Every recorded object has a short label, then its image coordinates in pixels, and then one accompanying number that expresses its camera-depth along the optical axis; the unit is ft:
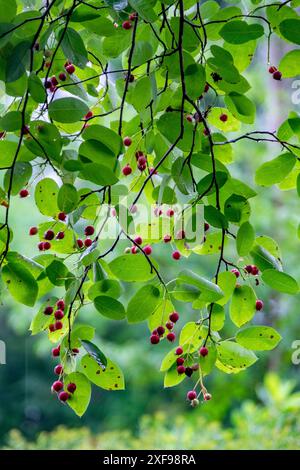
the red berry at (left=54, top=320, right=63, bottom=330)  4.74
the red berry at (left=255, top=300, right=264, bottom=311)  4.85
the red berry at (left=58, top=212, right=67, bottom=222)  4.78
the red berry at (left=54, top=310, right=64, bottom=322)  4.70
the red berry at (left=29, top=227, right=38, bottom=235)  4.92
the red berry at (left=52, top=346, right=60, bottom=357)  4.80
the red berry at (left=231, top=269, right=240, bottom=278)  4.83
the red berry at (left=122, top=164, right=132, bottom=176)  5.07
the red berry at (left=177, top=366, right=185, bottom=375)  4.77
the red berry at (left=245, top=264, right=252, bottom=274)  4.85
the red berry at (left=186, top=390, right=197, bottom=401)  4.88
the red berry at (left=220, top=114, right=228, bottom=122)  5.30
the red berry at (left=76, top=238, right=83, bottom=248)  4.86
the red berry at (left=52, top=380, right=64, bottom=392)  4.73
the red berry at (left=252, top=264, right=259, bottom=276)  4.86
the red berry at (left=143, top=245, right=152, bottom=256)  4.87
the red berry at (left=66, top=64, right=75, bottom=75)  5.00
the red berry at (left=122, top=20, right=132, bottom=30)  4.84
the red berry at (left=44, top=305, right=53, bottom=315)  4.72
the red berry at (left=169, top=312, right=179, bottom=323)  4.79
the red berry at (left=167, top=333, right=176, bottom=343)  4.85
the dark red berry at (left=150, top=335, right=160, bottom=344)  4.76
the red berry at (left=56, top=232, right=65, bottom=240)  4.79
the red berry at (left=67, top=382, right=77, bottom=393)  4.68
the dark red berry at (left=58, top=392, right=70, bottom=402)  4.64
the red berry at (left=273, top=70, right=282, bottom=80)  4.96
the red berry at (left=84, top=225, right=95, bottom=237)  4.88
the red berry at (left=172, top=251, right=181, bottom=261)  4.96
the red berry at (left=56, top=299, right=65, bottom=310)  4.71
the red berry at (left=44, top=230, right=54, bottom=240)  4.75
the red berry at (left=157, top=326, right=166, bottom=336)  4.77
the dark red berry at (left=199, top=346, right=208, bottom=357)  4.77
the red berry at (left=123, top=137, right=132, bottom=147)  5.11
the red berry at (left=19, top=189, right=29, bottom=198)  4.88
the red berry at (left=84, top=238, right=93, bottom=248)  4.83
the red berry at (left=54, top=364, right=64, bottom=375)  4.71
